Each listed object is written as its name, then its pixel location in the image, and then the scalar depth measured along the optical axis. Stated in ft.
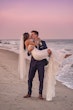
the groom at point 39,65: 16.00
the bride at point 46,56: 15.71
